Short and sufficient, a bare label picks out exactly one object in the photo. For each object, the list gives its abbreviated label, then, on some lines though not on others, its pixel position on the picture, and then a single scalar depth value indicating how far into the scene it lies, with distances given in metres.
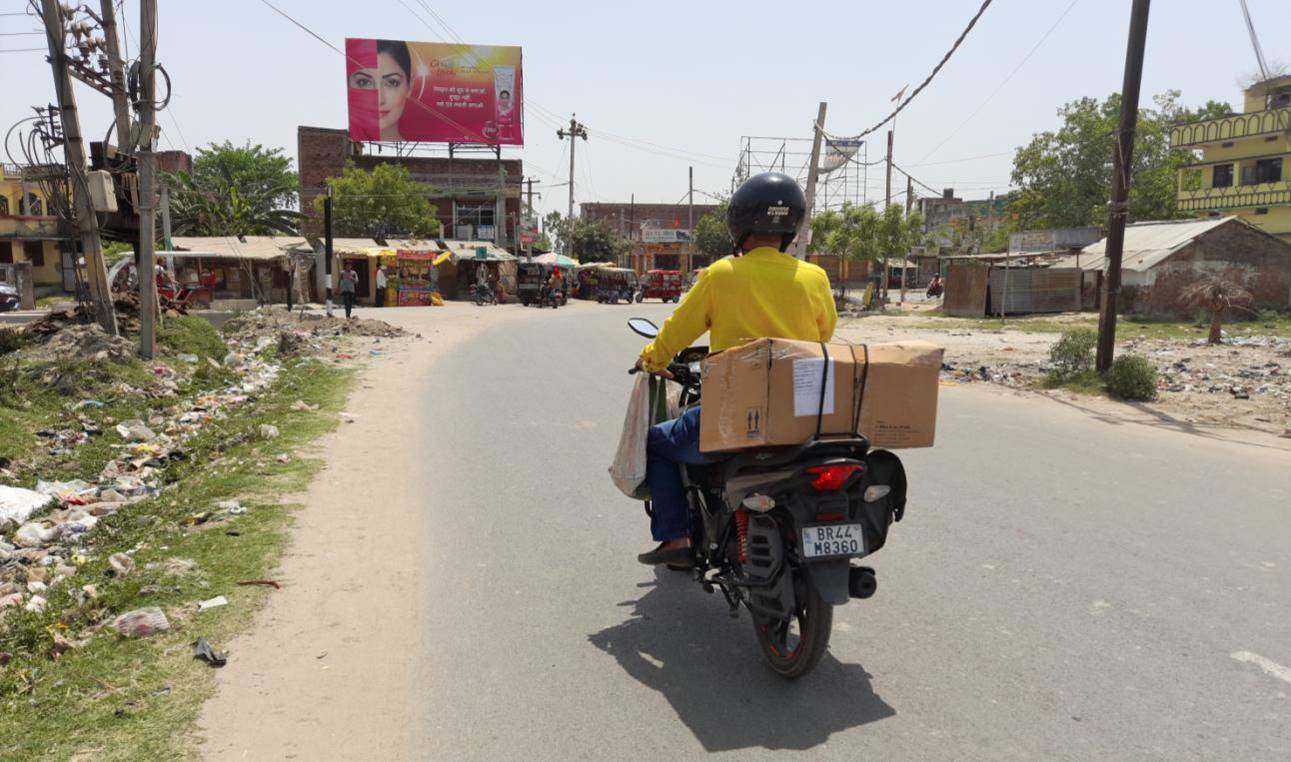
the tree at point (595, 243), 70.44
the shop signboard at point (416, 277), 41.12
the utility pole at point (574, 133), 56.88
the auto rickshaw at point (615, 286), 49.59
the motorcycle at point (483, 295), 42.19
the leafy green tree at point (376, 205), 52.06
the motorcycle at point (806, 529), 3.49
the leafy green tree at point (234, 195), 44.66
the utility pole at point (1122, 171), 12.82
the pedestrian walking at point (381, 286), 37.56
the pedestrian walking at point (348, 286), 26.81
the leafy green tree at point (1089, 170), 52.09
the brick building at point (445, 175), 61.34
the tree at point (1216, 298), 19.88
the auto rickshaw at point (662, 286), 50.75
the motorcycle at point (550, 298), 41.69
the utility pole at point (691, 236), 67.12
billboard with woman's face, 54.22
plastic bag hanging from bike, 4.19
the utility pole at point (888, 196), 38.49
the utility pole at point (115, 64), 14.91
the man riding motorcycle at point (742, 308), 3.88
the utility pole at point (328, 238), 29.48
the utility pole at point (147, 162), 13.90
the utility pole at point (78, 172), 13.31
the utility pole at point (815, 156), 23.48
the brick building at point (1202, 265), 28.25
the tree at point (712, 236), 72.00
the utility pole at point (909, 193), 51.32
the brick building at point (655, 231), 79.06
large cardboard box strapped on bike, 3.43
